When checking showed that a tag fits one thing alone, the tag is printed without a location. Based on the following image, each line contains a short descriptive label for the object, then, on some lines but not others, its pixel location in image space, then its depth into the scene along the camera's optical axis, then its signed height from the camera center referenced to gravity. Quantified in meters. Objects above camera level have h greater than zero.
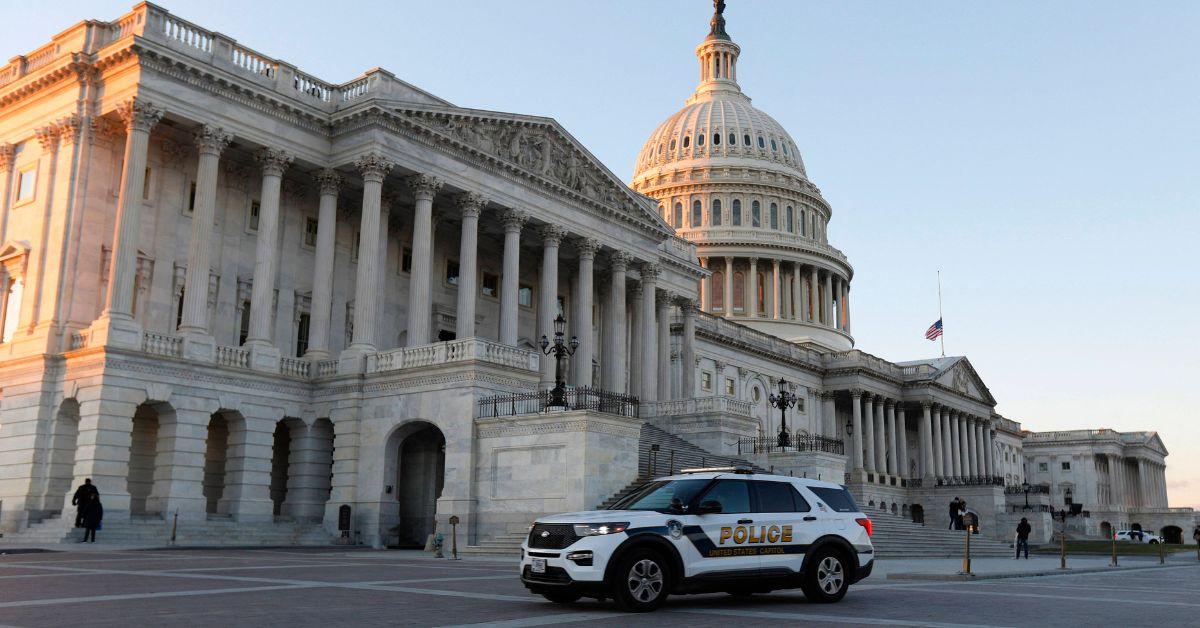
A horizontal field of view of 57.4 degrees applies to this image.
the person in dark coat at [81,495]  33.50 +0.73
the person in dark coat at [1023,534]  43.88 -0.08
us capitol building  37.69 +8.92
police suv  15.15 -0.22
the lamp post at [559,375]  36.97 +5.19
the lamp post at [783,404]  50.41 +5.66
